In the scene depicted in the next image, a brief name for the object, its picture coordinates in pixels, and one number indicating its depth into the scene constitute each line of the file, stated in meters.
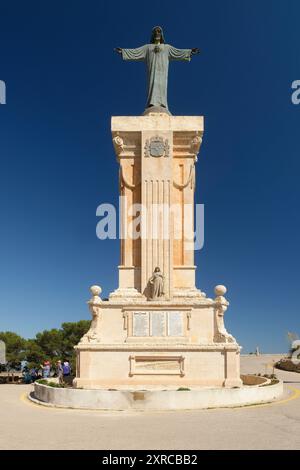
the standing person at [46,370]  26.25
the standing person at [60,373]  22.99
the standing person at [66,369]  25.53
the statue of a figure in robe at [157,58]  24.55
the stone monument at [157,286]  19.12
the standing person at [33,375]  28.30
